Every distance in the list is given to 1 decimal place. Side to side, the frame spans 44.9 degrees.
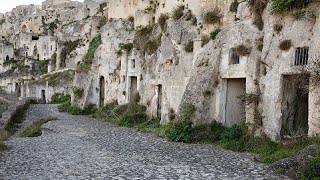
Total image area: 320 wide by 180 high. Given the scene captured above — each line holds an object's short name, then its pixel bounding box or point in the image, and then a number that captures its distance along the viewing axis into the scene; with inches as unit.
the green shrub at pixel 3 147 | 549.2
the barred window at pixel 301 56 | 523.2
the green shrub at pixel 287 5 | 531.8
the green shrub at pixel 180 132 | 636.1
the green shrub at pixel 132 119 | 907.7
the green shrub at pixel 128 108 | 970.8
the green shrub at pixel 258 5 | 611.2
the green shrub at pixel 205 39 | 742.4
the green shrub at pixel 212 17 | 751.7
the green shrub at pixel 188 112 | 656.4
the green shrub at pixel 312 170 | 362.6
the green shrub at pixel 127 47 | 1110.9
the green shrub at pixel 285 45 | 542.3
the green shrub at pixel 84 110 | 1258.1
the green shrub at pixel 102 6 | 2411.2
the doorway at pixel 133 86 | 1085.8
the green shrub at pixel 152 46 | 957.2
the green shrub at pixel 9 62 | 3128.2
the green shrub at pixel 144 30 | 1041.5
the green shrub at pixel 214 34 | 727.3
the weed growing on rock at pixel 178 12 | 873.6
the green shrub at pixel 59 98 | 1868.8
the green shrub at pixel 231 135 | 610.9
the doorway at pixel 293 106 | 548.8
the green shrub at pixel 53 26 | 3636.8
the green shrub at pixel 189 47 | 791.7
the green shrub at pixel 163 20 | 956.0
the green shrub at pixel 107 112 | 1044.8
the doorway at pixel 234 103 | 678.5
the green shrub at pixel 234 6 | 696.4
